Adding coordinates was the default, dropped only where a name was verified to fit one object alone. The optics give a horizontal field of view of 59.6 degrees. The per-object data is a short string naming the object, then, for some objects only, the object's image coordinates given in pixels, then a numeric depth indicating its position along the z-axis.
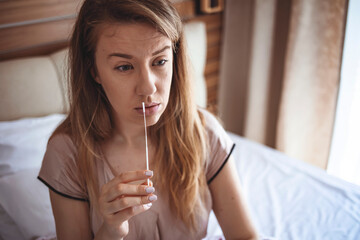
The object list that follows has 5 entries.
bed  1.18
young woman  0.81
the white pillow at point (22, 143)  1.25
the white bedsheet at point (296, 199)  1.25
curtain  1.74
